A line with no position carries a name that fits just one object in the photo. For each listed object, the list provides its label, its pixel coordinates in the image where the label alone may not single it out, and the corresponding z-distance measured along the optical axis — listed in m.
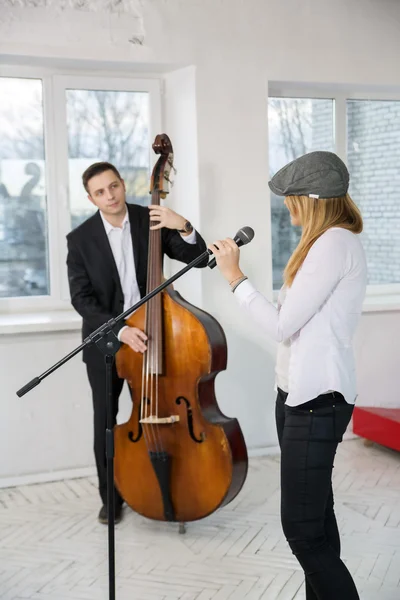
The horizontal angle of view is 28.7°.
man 3.43
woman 2.06
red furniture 4.35
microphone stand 2.23
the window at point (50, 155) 4.29
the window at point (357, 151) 4.87
